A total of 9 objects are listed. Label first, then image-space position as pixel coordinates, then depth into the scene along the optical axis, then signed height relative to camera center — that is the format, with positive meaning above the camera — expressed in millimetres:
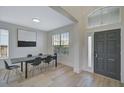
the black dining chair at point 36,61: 3005 -643
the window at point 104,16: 2749 +1292
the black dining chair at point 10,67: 2581 -778
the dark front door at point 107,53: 2653 -273
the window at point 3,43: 3643 +171
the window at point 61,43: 4556 +233
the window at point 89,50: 3414 -182
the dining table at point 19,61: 2586 -537
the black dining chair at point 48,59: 3580 -652
